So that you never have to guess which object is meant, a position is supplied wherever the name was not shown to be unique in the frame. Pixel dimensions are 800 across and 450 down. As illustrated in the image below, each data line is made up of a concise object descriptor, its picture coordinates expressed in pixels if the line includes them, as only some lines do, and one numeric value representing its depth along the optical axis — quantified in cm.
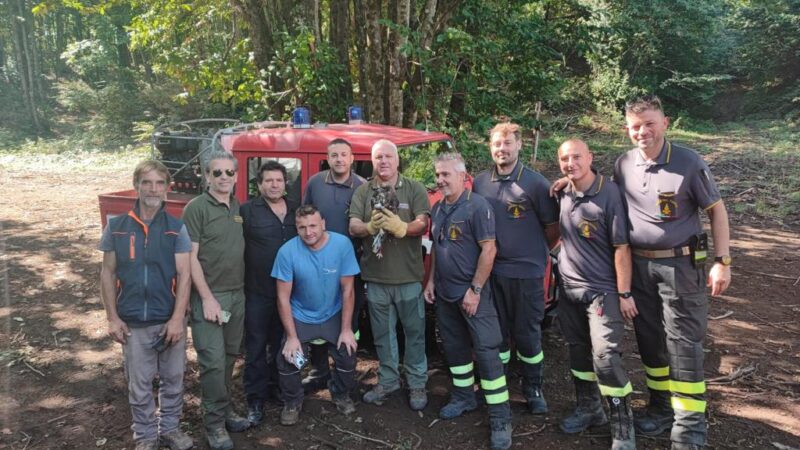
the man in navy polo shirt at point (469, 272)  358
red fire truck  445
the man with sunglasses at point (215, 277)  347
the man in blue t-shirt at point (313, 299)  365
